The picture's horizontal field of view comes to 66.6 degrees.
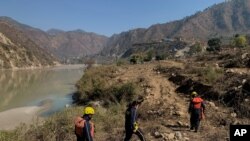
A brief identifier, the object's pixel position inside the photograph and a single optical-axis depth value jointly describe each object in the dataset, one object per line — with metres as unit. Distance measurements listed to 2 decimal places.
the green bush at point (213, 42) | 49.92
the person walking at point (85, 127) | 5.15
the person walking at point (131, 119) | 6.51
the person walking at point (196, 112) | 8.00
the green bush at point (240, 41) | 38.23
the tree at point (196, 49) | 57.72
